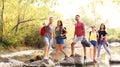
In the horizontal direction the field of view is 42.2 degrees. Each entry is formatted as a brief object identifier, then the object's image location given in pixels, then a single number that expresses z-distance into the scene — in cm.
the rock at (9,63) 699
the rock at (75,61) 694
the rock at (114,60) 752
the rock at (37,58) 779
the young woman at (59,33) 715
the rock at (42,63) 673
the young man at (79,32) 722
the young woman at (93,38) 752
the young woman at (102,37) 736
